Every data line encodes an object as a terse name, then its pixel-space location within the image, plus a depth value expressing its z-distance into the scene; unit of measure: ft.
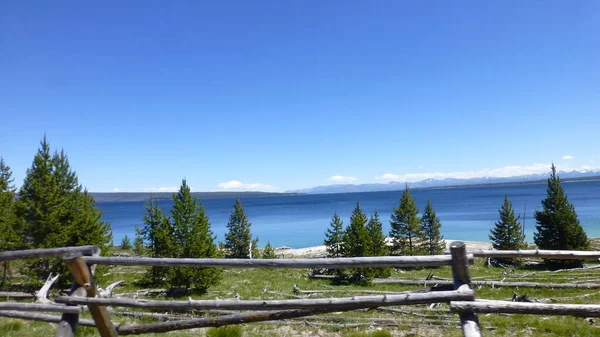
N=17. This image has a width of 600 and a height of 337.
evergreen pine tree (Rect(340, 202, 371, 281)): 79.36
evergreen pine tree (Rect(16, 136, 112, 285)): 60.64
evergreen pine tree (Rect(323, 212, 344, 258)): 92.24
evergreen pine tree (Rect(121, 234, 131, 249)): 148.81
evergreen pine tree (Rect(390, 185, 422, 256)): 118.21
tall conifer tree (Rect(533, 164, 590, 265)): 86.43
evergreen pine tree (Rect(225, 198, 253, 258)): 135.23
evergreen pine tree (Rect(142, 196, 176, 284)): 66.24
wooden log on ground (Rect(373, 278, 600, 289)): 53.23
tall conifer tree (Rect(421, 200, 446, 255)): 119.65
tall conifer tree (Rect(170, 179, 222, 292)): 63.46
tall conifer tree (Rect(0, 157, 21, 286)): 62.49
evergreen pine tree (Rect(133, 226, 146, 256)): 106.32
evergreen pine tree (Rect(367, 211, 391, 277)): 79.45
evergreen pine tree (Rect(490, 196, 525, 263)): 100.63
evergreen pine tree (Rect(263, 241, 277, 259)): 99.02
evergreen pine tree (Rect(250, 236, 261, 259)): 127.26
